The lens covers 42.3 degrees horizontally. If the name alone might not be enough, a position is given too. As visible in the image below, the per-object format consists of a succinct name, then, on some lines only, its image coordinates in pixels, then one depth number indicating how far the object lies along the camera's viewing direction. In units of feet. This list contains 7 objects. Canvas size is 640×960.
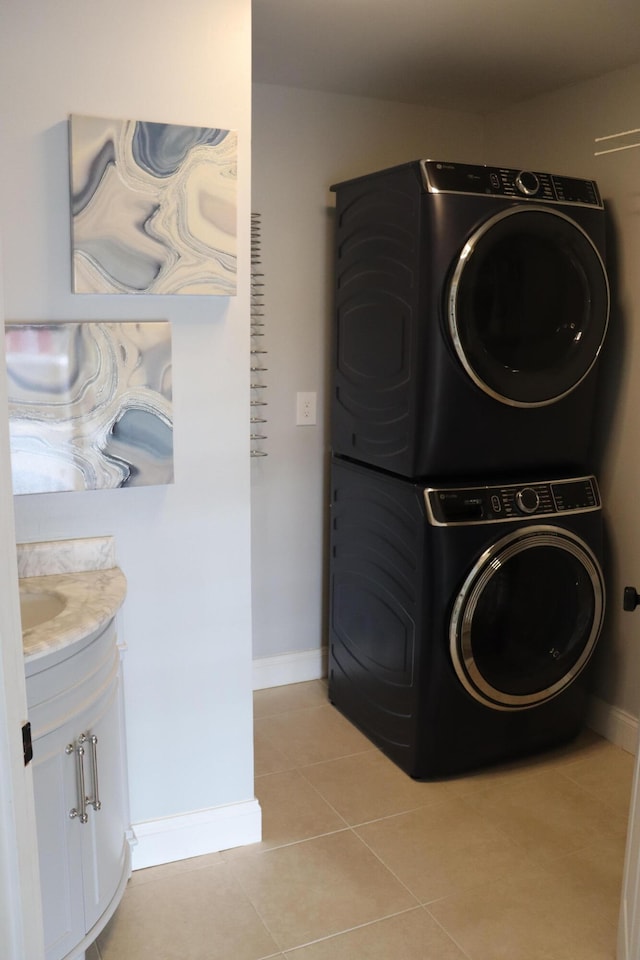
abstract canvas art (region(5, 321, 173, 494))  6.29
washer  8.23
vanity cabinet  5.49
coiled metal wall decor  10.04
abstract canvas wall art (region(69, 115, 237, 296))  6.23
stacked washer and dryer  8.00
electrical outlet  10.63
